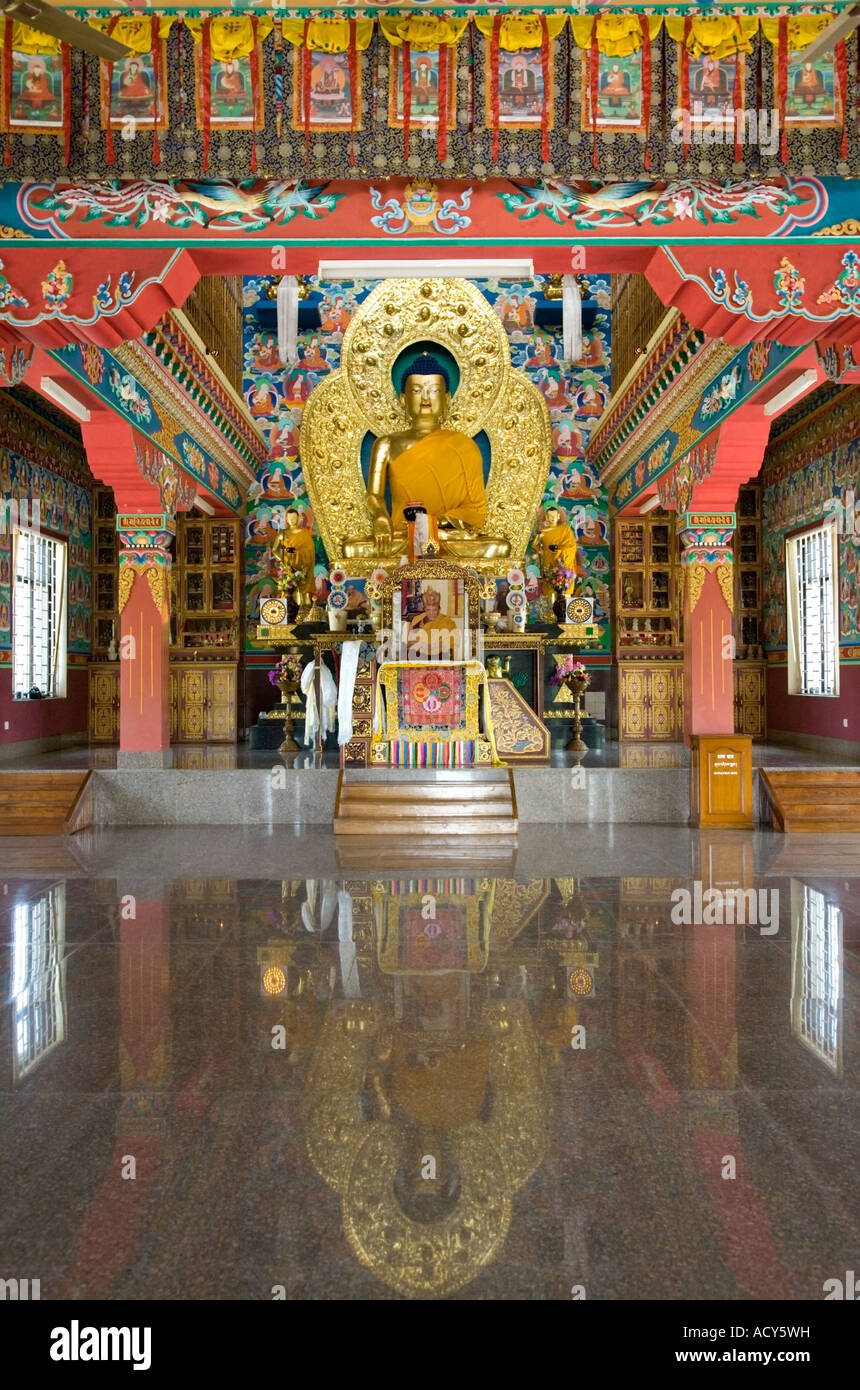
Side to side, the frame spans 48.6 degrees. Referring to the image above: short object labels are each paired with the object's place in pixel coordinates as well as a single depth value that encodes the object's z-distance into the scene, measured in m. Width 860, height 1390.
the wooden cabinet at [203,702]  12.53
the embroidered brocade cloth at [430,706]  8.95
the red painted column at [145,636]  9.13
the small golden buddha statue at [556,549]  12.28
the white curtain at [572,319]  12.20
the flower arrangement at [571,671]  10.33
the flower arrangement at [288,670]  10.39
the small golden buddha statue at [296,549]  12.38
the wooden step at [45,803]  7.84
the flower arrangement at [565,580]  11.88
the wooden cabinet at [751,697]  12.89
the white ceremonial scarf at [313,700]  10.59
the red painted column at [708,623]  9.18
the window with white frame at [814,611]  10.99
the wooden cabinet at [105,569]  12.90
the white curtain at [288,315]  11.92
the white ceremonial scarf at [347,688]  9.35
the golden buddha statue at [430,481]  12.73
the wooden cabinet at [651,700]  12.33
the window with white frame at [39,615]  11.03
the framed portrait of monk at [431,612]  9.92
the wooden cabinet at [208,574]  12.95
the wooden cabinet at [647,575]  12.88
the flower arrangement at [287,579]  11.99
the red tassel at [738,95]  4.84
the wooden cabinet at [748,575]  12.84
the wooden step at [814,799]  7.77
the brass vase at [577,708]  10.25
